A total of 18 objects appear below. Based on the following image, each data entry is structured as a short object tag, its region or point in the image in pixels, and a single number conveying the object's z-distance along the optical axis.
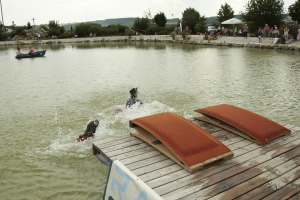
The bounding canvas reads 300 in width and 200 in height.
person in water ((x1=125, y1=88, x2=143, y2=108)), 10.25
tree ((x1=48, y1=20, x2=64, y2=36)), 62.31
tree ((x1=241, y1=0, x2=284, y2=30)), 39.97
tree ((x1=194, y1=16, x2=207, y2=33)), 53.62
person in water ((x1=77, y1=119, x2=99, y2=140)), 8.37
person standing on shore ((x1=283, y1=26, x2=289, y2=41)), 30.57
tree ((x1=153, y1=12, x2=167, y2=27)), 63.23
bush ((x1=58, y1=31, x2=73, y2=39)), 62.72
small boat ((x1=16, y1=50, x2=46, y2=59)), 29.36
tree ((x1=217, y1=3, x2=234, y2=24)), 64.31
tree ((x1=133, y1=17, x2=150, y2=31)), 61.30
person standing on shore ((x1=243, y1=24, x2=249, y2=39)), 37.51
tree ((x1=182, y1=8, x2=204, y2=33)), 58.81
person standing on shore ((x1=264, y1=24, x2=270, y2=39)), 35.33
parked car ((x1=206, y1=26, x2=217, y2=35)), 48.24
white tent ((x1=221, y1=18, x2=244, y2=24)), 41.34
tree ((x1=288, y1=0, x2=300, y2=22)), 45.91
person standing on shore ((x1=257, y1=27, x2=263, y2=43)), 33.08
